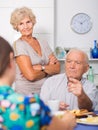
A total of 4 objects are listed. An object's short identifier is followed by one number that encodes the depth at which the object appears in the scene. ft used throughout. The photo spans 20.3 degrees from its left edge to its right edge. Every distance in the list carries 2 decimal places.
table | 5.20
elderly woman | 8.55
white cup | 5.53
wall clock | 14.40
